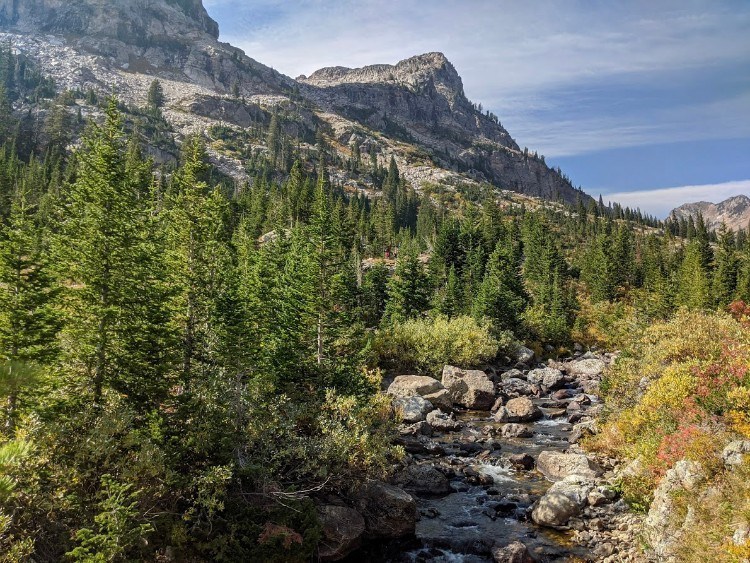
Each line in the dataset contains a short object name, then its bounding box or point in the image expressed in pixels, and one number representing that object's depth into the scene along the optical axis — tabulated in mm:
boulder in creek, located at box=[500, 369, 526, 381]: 56388
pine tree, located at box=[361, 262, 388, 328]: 80312
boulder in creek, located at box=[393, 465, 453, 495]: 26688
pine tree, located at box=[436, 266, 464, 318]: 74812
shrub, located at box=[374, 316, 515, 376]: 54438
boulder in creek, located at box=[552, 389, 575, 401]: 47438
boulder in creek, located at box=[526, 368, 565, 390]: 52188
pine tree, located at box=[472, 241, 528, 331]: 71688
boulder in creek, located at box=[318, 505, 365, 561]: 19406
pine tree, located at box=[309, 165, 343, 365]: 38344
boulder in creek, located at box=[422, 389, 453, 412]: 43188
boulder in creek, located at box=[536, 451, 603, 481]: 26566
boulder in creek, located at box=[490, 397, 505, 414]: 43938
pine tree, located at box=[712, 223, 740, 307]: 81375
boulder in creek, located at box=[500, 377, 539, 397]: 49812
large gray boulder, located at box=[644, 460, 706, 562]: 17277
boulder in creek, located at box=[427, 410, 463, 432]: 37625
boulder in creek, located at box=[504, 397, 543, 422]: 40500
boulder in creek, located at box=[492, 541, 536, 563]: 19234
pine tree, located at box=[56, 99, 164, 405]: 20484
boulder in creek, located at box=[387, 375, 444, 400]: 43844
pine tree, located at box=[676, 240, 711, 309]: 79688
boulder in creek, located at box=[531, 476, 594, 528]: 22453
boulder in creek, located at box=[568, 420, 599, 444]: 33438
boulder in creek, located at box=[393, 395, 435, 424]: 38188
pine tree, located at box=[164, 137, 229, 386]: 25797
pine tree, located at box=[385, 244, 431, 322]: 72500
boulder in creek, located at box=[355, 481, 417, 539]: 21672
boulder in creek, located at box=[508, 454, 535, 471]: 30250
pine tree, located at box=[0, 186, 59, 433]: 19281
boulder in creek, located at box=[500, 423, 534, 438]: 36406
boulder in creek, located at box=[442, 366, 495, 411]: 44844
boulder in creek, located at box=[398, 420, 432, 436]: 35772
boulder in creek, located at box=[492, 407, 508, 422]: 40375
